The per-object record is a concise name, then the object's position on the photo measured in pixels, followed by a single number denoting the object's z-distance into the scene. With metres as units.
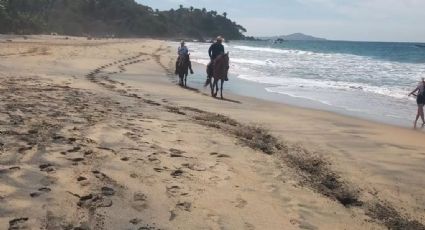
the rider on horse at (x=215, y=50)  14.82
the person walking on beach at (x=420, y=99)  11.84
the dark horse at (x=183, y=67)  16.94
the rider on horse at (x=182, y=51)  17.34
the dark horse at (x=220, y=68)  14.62
